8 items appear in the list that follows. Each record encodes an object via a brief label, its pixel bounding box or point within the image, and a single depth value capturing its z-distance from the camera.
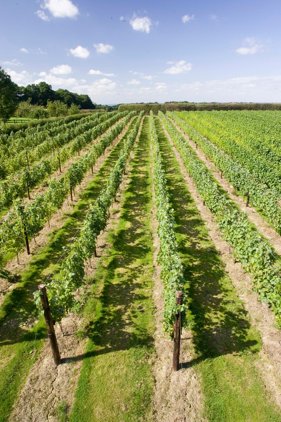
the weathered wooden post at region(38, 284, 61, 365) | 8.32
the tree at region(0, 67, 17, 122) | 63.34
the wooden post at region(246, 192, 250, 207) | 21.23
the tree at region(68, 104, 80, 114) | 87.26
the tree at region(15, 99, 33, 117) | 83.12
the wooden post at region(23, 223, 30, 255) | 14.54
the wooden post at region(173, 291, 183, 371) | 8.28
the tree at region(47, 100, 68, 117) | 81.19
